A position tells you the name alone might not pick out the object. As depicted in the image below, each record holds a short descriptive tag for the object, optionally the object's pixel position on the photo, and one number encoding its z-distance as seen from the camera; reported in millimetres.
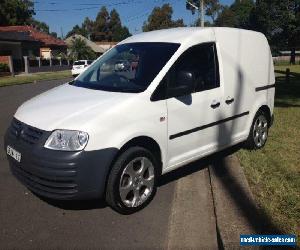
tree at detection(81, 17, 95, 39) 81350
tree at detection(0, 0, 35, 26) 39234
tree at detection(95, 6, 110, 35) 80020
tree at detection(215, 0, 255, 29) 63082
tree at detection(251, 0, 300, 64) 38338
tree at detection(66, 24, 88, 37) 79772
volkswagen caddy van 2892
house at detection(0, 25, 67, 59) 28732
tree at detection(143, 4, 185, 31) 66495
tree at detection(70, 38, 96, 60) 39839
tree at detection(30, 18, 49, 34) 88331
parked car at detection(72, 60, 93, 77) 24182
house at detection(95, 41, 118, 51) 68013
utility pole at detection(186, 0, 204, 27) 24905
